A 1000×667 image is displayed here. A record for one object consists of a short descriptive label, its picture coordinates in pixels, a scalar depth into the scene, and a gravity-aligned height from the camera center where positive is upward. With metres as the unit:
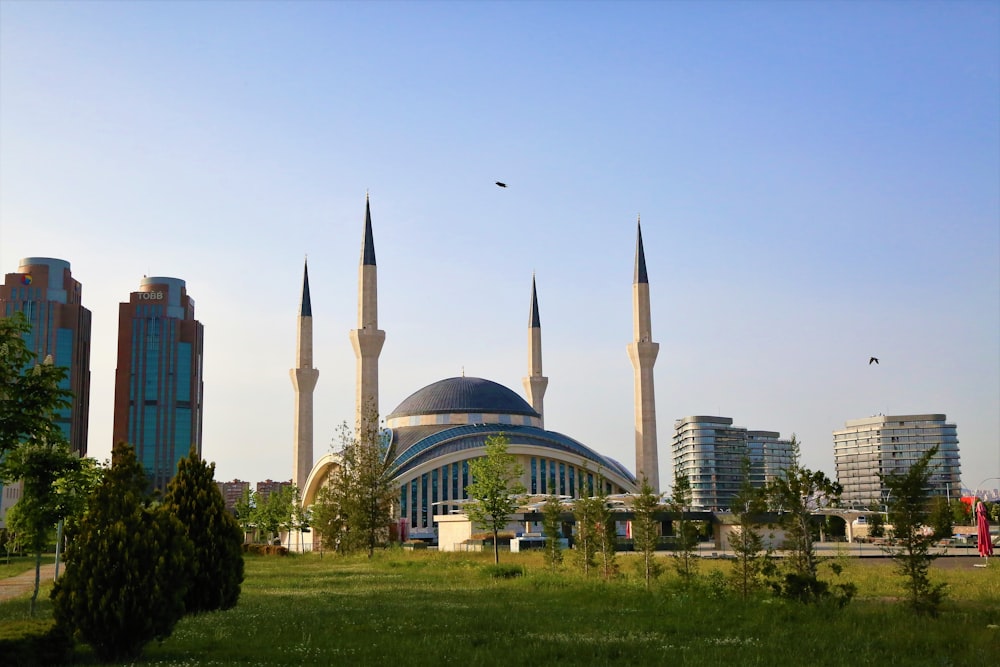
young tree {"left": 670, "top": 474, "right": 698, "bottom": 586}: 24.89 -1.39
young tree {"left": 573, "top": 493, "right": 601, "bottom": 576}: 31.41 -1.70
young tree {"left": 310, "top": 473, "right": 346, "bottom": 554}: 56.34 -2.22
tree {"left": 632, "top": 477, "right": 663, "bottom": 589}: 27.11 -1.43
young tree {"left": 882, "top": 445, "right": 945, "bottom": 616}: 17.97 -0.94
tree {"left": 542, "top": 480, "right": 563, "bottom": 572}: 34.25 -2.15
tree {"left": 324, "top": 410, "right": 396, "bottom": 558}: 53.91 -0.61
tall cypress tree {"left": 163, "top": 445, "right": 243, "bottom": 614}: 21.16 -1.12
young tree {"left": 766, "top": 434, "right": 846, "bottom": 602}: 19.52 -0.98
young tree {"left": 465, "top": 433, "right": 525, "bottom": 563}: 46.00 -0.44
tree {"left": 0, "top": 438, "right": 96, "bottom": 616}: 21.22 +0.10
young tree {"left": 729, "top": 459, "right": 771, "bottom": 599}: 21.18 -1.52
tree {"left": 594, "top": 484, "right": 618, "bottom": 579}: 29.86 -1.84
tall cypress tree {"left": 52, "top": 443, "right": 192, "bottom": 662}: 14.21 -1.39
